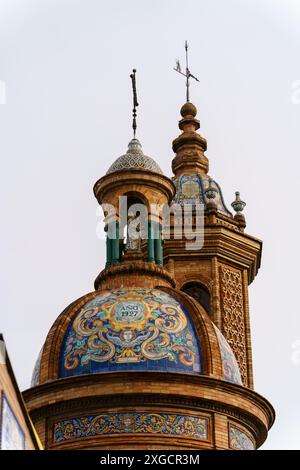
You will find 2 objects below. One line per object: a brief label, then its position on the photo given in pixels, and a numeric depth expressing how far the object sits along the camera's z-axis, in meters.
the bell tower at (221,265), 40.28
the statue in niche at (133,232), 28.19
